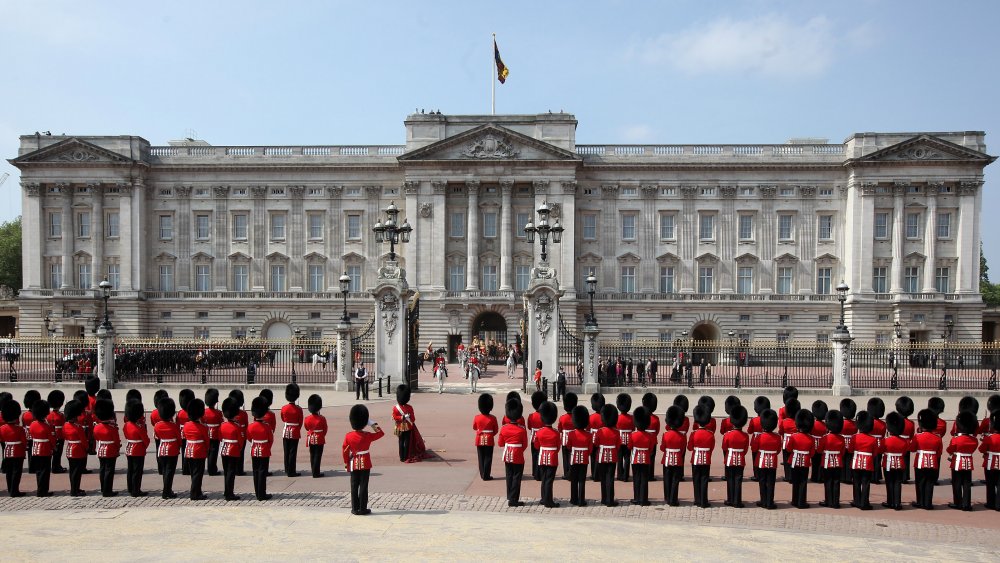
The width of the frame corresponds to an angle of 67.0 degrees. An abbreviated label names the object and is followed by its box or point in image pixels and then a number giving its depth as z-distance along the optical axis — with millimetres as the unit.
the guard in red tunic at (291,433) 13203
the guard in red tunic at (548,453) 11172
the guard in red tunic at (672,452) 11305
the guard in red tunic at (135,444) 11453
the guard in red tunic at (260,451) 11477
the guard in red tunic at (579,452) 11203
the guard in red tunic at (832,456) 11359
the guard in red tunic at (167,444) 11477
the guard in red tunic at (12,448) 11812
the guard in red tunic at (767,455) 11156
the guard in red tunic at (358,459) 10508
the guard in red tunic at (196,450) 11375
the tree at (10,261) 76062
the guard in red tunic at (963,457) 11219
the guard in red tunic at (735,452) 11188
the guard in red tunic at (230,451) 11531
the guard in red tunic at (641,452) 11305
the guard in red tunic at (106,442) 11531
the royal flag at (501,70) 50594
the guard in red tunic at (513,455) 11344
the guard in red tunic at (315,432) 12852
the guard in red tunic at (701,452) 11141
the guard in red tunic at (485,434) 12797
